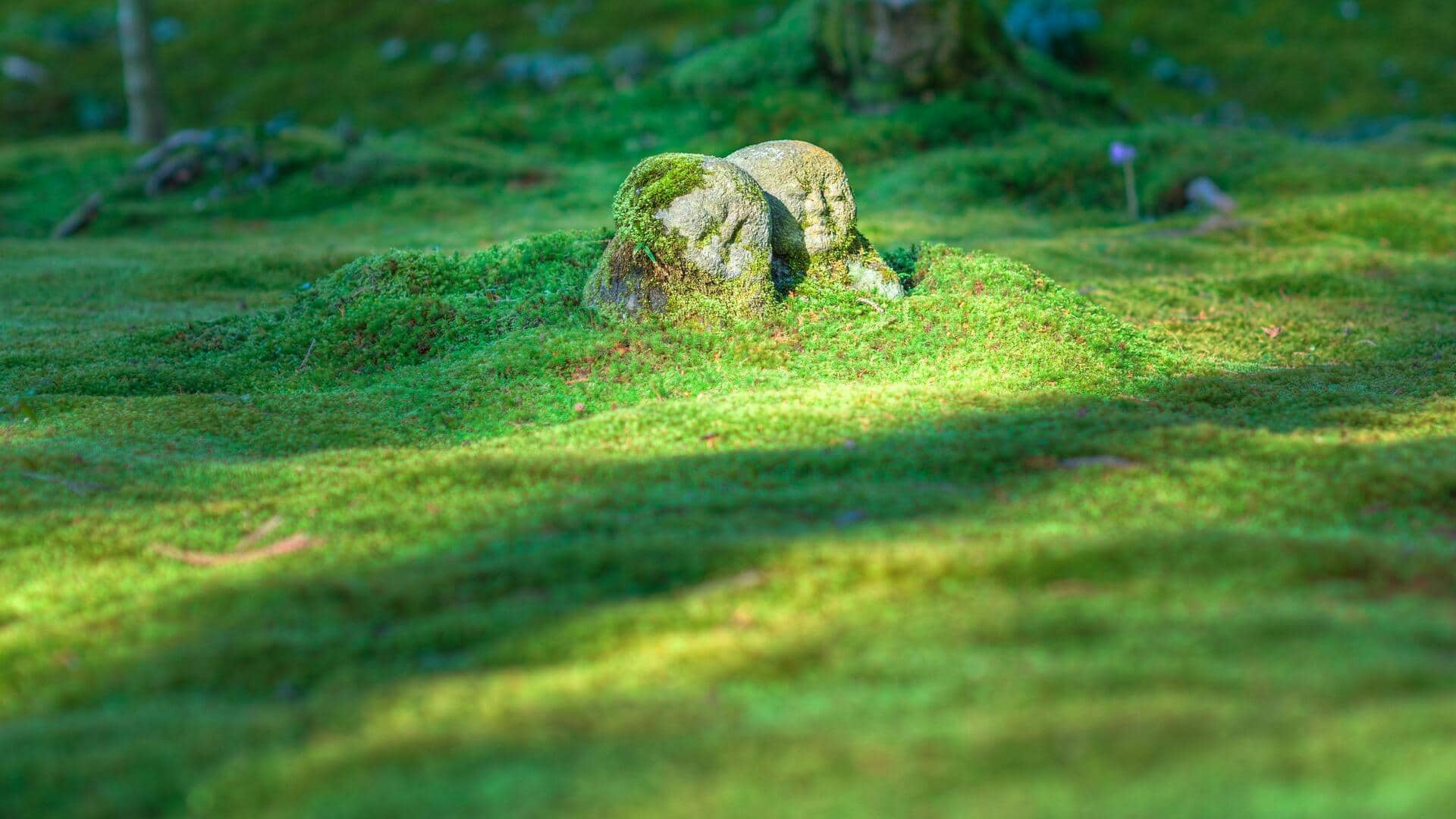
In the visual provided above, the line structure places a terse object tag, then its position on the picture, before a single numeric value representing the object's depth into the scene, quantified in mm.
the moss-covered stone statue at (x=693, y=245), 15297
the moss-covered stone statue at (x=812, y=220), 16359
